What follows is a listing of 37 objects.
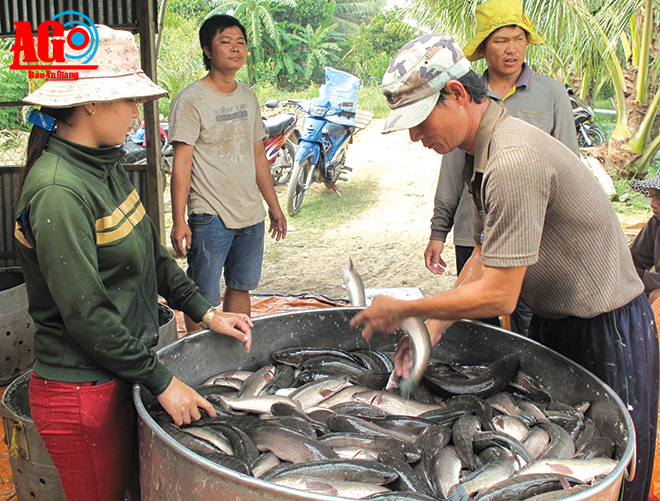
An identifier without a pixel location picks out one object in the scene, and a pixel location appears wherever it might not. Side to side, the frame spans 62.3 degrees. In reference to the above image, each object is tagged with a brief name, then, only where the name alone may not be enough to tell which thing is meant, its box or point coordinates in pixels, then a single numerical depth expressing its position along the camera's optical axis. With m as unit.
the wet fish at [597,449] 1.80
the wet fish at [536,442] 1.89
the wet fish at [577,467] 1.67
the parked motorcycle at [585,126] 10.85
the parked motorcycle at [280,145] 8.55
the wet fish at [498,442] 1.84
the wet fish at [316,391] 2.23
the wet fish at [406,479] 1.63
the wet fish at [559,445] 1.83
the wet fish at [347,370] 2.37
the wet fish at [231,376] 2.37
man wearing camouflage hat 1.59
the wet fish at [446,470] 1.68
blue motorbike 7.98
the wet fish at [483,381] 2.25
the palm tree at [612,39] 7.69
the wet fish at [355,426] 1.95
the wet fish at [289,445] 1.77
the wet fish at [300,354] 2.54
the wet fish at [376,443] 1.79
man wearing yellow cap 3.12
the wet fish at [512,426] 2.00
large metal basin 1.43
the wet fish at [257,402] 2.12
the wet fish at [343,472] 1.62
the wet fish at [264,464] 1.70
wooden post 4.02
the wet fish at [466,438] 1.79
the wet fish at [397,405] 2.15
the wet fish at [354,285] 2.86
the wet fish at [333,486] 1.56
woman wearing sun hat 1.52
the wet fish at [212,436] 1.81
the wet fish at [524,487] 1.53
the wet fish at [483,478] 1.61
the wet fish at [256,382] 2.28
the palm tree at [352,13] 29.86
